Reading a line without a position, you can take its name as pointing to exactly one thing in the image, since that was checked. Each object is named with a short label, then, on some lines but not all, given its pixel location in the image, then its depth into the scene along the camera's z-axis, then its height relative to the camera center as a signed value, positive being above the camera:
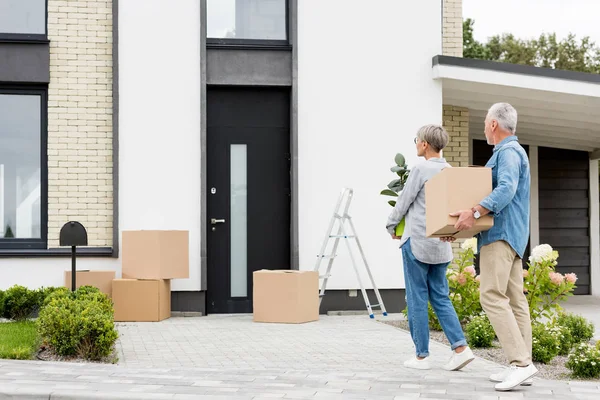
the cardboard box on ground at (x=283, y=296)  10.36 -1.03
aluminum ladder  10.96 -0.51
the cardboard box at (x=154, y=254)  10.61 -0.59
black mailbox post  8.59 -0.32
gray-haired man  5.85 -0.27
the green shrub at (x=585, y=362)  6.57 -1.11
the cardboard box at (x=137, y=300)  10.57 -1.08
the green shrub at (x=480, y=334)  8.04 -1.12
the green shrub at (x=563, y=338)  7.62 -1.11
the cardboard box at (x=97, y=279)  10.60 -0.85
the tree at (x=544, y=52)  44.31 +7.10
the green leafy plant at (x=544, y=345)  7.22 -1.10
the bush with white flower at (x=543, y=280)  8.38 -0.71
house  11.27 +0.96
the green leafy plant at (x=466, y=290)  9.16 -0.86
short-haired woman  6.69 -0.43
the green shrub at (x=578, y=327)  8.21 -1.10
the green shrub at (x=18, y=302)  10.16 -1.06
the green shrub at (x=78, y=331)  7.20 -0.97
